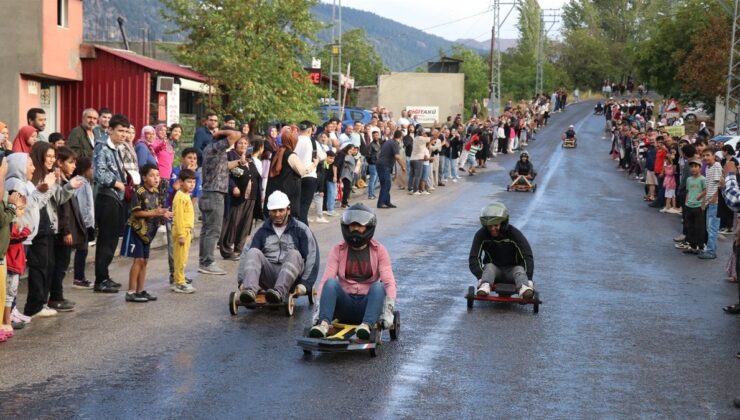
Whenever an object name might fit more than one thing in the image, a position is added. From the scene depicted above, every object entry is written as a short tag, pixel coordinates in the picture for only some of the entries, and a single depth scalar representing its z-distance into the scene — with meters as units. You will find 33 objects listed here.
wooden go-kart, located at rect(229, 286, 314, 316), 11.17
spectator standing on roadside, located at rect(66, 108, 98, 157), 15.35
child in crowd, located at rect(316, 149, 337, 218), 22.23
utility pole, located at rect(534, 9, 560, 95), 100.30
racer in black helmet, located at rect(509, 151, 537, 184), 32.90
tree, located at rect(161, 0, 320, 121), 35.88
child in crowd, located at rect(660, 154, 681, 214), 27.00
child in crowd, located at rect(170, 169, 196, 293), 12.66
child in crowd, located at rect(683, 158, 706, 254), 18.58
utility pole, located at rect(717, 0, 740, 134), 41.14
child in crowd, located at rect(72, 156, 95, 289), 12.27
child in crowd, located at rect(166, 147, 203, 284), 13.07
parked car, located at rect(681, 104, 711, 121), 68.44
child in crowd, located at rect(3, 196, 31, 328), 10.11
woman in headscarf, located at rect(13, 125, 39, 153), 13.38
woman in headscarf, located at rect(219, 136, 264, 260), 15.49
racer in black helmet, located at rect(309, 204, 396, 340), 9.66
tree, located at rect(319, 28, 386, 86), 101.69
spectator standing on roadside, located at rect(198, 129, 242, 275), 14.41
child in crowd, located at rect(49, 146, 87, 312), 11.42
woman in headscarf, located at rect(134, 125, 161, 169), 15.81
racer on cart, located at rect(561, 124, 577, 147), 58.41
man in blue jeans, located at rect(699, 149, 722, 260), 17.72
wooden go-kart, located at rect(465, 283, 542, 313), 11.86
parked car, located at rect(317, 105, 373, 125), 49.32
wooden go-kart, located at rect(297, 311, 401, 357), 9.05
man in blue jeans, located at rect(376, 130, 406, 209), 26.42
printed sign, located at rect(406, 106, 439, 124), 62.84
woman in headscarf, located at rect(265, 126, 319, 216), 16.03
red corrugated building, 31.11
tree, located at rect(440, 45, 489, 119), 121.31
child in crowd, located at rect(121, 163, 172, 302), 12.02
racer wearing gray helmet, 12.34
